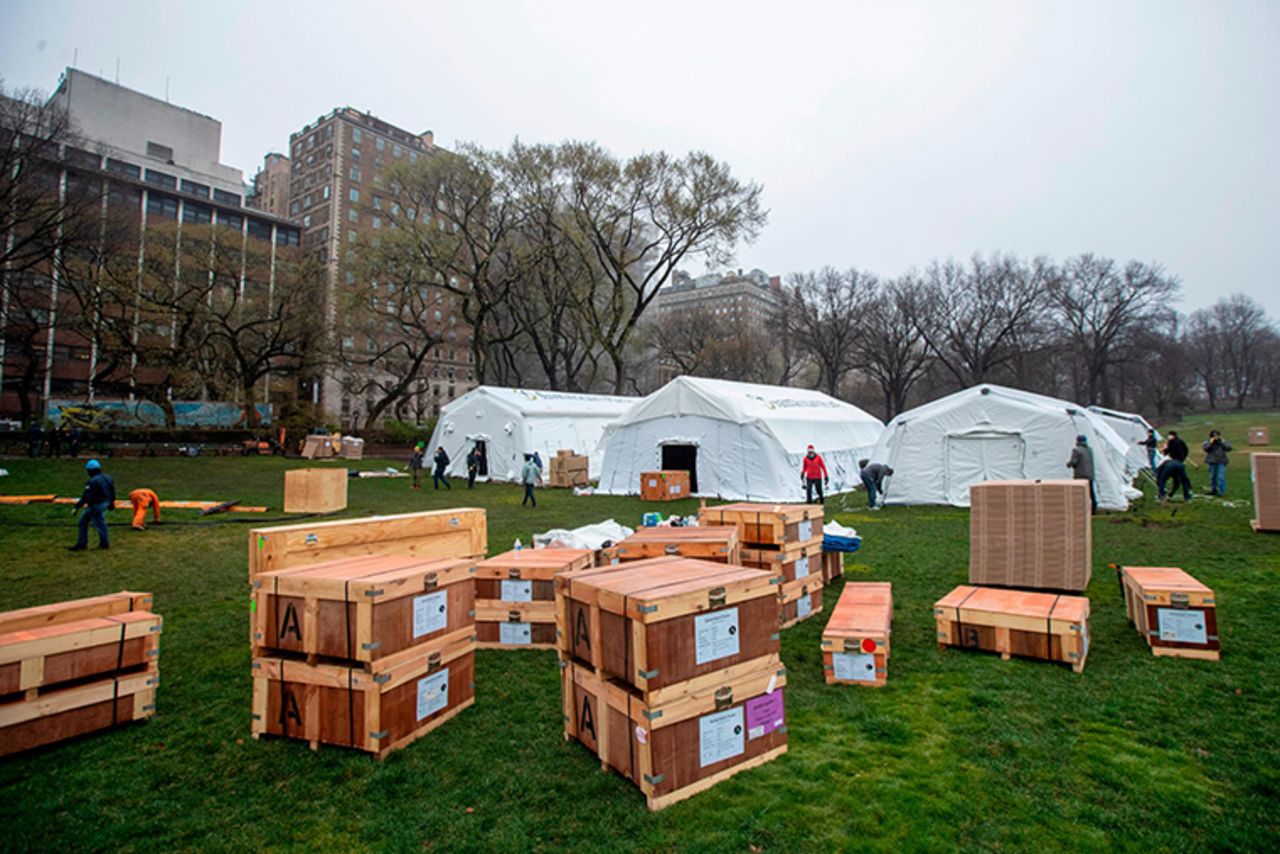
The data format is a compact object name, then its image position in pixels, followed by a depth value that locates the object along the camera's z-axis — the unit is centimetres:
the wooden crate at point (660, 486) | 1875
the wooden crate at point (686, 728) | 345
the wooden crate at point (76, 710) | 408
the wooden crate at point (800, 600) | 677
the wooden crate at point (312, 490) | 1611
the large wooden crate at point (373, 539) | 497
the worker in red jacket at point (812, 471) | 1627
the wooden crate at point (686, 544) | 623
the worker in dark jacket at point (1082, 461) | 1355
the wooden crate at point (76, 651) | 411
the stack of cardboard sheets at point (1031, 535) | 792
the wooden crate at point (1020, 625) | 543
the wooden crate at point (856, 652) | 511
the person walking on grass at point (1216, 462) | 1700
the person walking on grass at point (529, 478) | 1747
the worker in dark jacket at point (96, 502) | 1066
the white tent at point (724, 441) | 1897
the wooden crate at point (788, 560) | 670
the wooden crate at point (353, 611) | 404
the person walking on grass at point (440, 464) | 2208
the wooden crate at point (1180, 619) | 550
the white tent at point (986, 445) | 1614
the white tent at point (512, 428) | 2684
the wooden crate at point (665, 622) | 346
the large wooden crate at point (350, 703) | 404
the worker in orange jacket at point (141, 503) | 1297
